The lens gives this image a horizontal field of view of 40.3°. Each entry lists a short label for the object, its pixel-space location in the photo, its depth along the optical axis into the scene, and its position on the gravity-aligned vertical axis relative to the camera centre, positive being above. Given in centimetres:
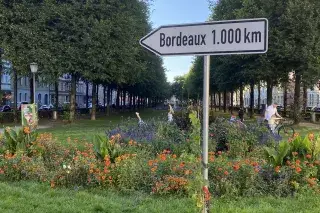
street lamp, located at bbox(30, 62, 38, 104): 2705 +167
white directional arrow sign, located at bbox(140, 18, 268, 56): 406 +56
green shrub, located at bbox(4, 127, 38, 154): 956 -100
